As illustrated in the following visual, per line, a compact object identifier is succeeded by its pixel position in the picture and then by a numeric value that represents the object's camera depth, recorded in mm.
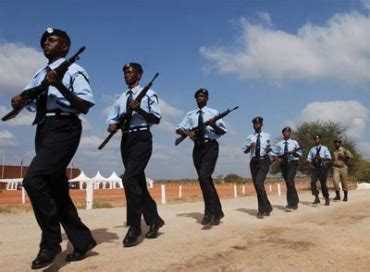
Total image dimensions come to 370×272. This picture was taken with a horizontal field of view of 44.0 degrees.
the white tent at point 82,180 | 53741
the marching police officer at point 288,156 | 12547
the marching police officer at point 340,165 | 16031
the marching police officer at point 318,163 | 14297
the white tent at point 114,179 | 57312
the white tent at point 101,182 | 56094
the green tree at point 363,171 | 43384
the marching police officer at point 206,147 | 7734
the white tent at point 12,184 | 60053
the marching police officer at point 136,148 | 5801
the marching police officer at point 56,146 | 4469
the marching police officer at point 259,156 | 10172
